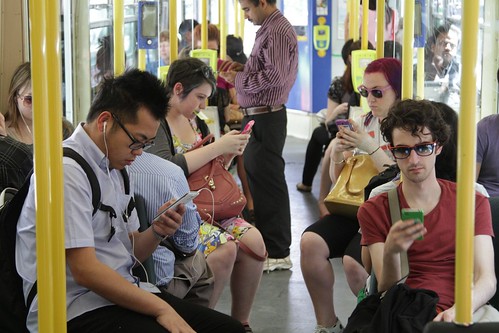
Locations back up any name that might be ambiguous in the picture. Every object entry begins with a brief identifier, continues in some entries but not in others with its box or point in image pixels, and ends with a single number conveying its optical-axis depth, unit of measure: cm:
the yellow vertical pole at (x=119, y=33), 646
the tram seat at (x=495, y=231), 467
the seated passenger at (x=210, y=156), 618
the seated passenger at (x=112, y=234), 407
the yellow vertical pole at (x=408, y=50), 527
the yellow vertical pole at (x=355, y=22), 1172
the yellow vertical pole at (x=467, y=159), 287
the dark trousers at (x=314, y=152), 1252
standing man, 834
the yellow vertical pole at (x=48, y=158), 311
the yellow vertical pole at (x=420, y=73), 709
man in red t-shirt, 446
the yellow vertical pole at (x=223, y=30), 1239
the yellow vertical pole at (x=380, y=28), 719
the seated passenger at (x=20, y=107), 590
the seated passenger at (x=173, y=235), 516
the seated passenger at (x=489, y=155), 629
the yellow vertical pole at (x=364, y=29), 967
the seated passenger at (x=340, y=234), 622
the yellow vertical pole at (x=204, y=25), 1028
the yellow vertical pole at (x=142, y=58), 798
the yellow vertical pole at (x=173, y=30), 805
